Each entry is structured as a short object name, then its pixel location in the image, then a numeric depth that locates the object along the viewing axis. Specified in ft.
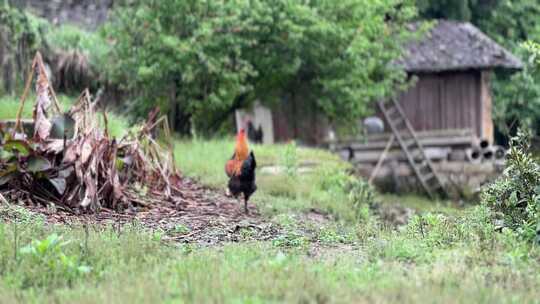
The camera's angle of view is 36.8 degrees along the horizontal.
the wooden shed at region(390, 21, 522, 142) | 80.02
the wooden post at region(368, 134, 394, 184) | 77.05
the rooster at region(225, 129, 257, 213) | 35.78
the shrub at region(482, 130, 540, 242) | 24.57
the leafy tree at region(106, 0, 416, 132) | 58.70
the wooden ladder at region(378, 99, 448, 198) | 77.25
